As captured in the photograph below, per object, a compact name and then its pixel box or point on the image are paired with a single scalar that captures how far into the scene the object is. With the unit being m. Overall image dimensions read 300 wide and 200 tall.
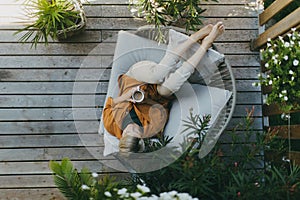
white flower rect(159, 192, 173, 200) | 2.09
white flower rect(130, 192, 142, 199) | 2.03
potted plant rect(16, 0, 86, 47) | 3.25
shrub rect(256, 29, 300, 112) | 2.70
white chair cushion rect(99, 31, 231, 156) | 3.09
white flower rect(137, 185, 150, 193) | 2.05
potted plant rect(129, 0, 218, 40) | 3.26
